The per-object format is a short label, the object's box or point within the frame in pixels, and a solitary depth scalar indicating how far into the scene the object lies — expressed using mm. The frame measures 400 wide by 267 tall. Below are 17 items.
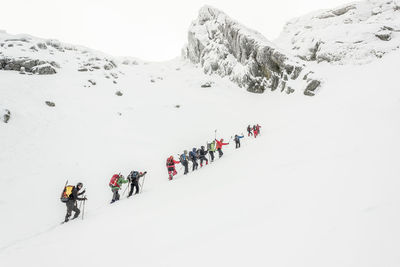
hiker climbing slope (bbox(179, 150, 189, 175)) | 13938
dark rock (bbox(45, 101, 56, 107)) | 23859
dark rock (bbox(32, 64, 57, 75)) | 30469
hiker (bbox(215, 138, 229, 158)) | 15594
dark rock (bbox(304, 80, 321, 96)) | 27391
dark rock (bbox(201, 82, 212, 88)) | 40656
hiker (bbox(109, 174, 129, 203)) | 10977
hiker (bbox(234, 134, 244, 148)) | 17562
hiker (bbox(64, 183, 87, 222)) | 8867
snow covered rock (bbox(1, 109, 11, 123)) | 18984
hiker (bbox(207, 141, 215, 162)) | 15170
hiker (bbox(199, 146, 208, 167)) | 14616
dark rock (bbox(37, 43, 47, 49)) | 39200
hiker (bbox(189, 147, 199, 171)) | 14070
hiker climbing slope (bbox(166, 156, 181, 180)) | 13516
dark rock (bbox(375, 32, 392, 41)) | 27502
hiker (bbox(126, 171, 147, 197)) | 11492
